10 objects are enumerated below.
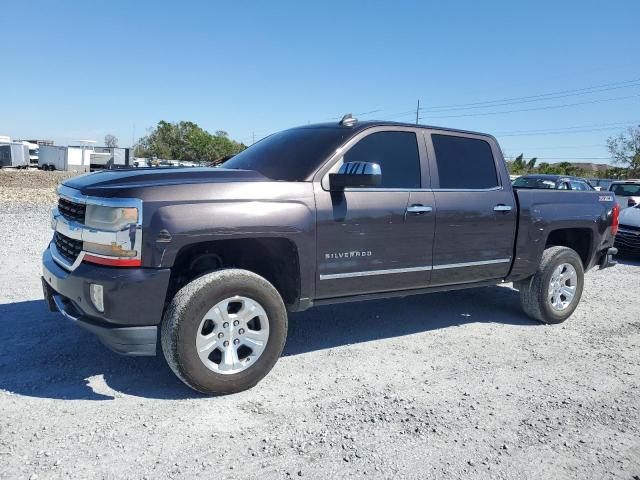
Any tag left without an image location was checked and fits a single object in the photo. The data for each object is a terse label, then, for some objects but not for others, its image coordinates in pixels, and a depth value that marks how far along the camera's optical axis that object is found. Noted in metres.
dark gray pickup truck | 3.15
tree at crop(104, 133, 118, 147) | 116.95
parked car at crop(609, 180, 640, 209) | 13.30
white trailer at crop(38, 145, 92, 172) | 51.84
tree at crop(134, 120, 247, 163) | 83.69
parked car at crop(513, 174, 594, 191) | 14.08
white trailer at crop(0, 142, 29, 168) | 49.75
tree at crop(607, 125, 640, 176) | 49.91
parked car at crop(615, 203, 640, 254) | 10.21
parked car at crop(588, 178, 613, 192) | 26.84
